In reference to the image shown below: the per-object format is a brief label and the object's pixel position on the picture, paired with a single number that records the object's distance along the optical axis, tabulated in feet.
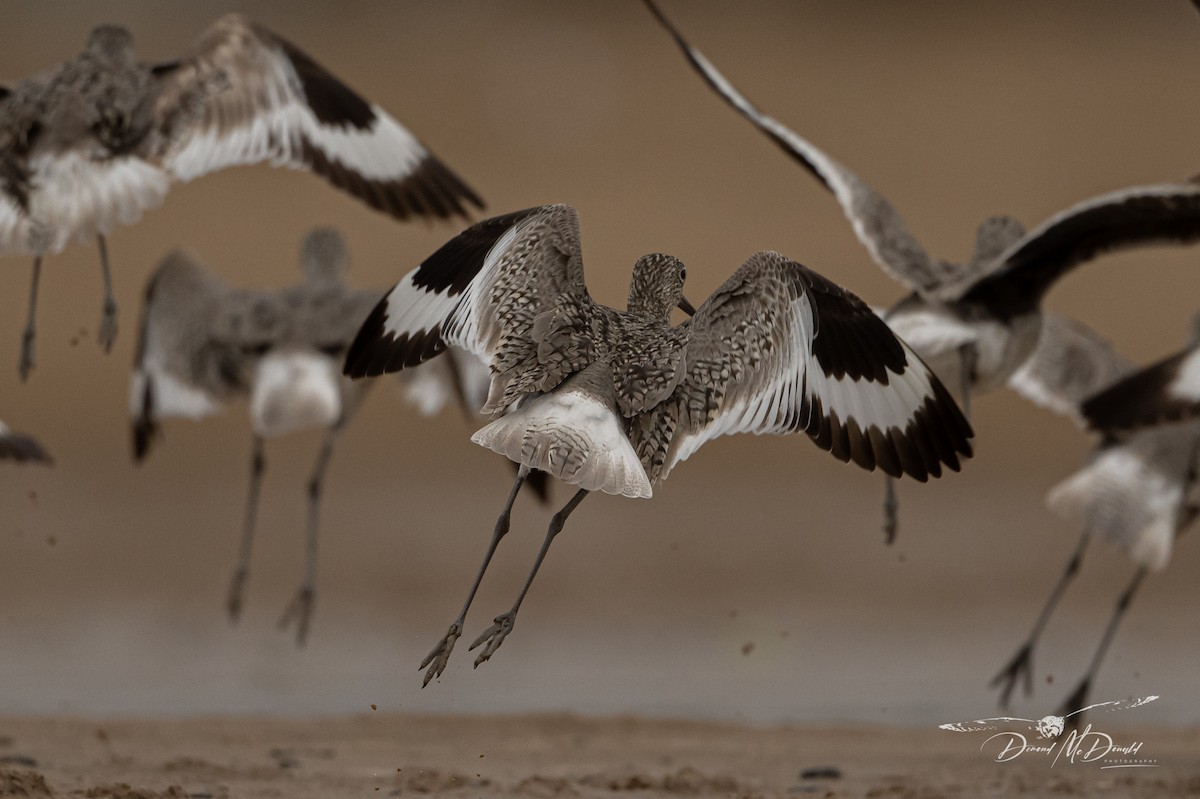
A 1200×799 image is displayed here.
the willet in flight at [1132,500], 48.29
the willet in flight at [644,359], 29.58
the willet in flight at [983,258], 39.34
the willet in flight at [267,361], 49.62
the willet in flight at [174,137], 42.24
